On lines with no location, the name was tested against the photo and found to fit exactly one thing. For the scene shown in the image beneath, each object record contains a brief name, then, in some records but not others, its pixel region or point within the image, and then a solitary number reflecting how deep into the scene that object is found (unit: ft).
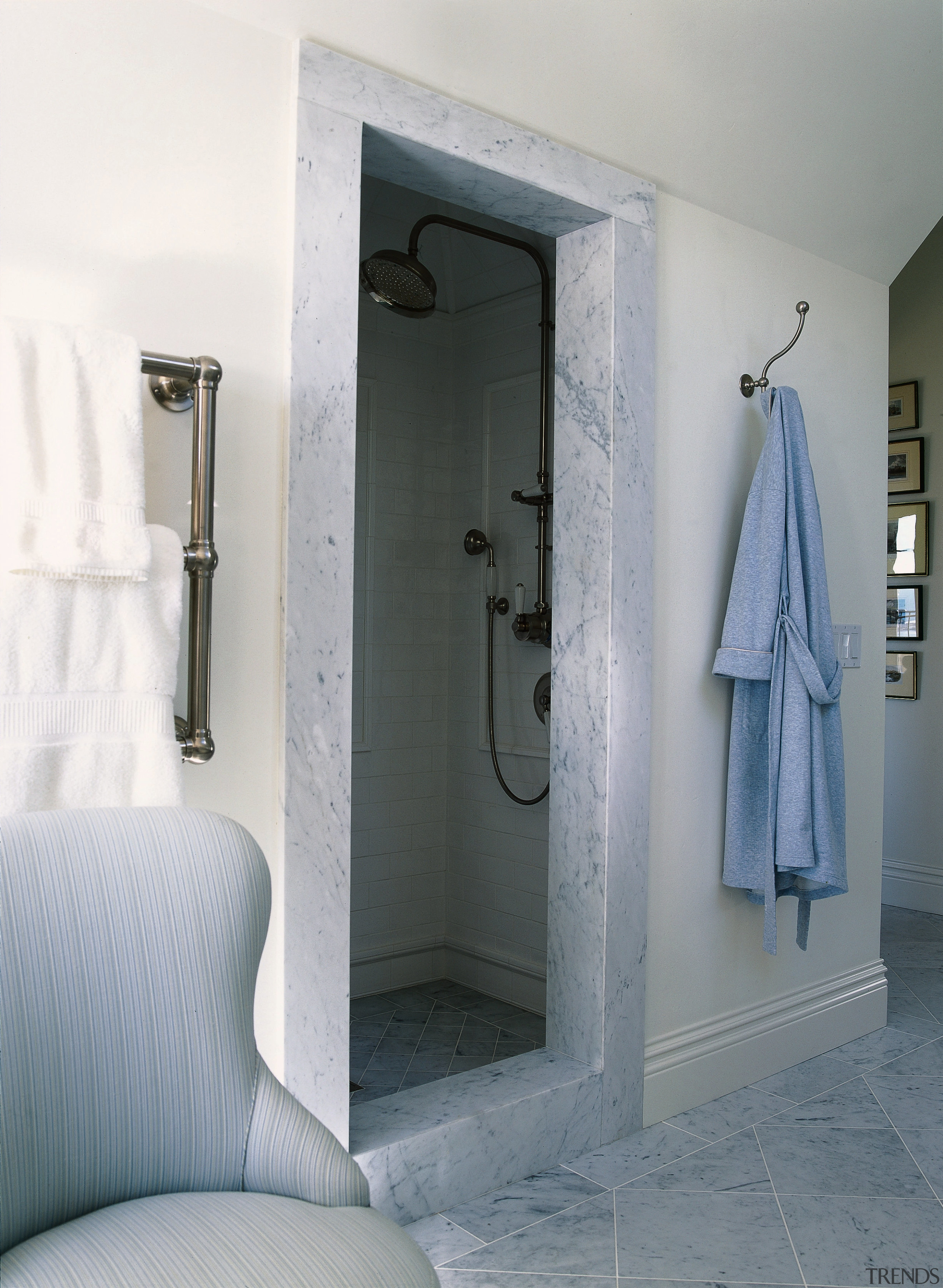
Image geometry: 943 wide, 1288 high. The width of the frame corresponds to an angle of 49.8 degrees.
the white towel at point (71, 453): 4.49
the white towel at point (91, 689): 4.46
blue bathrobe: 8.01
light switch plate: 9.52
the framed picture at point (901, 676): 14.56
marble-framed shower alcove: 5.82
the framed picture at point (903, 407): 14.53
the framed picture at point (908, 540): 14.48
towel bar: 5.02
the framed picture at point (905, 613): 14.51
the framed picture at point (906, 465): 14.53
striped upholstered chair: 3.26
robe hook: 8.50
